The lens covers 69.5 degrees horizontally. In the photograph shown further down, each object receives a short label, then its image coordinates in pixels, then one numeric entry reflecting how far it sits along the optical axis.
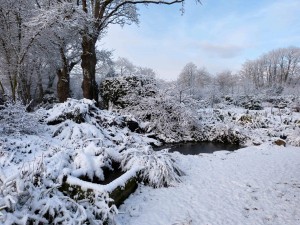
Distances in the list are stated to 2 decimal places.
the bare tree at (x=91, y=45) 8.75
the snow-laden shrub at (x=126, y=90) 10.02
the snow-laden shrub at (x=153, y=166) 4.39
